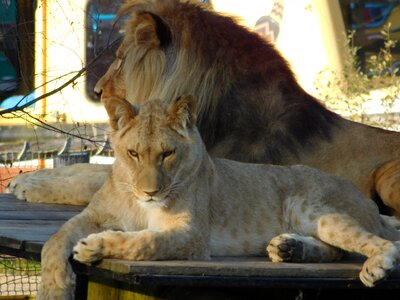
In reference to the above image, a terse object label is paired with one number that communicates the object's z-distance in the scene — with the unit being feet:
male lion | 28.91
